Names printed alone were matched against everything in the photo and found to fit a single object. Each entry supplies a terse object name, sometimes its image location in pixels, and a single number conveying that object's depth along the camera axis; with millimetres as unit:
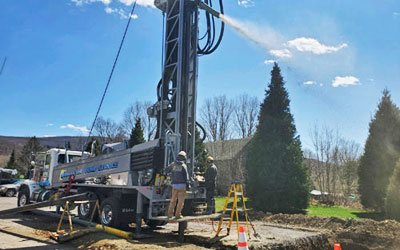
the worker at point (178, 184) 7887
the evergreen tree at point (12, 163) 54812
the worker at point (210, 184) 9133
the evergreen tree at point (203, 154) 25855
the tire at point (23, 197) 15023
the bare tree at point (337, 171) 27359
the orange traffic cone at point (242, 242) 5324
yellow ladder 8062
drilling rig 9062
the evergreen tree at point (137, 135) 31094
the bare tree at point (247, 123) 43250
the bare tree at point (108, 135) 50662
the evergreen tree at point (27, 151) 51719
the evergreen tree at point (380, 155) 19656
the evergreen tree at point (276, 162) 17828
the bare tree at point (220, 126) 43969
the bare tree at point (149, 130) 42075
